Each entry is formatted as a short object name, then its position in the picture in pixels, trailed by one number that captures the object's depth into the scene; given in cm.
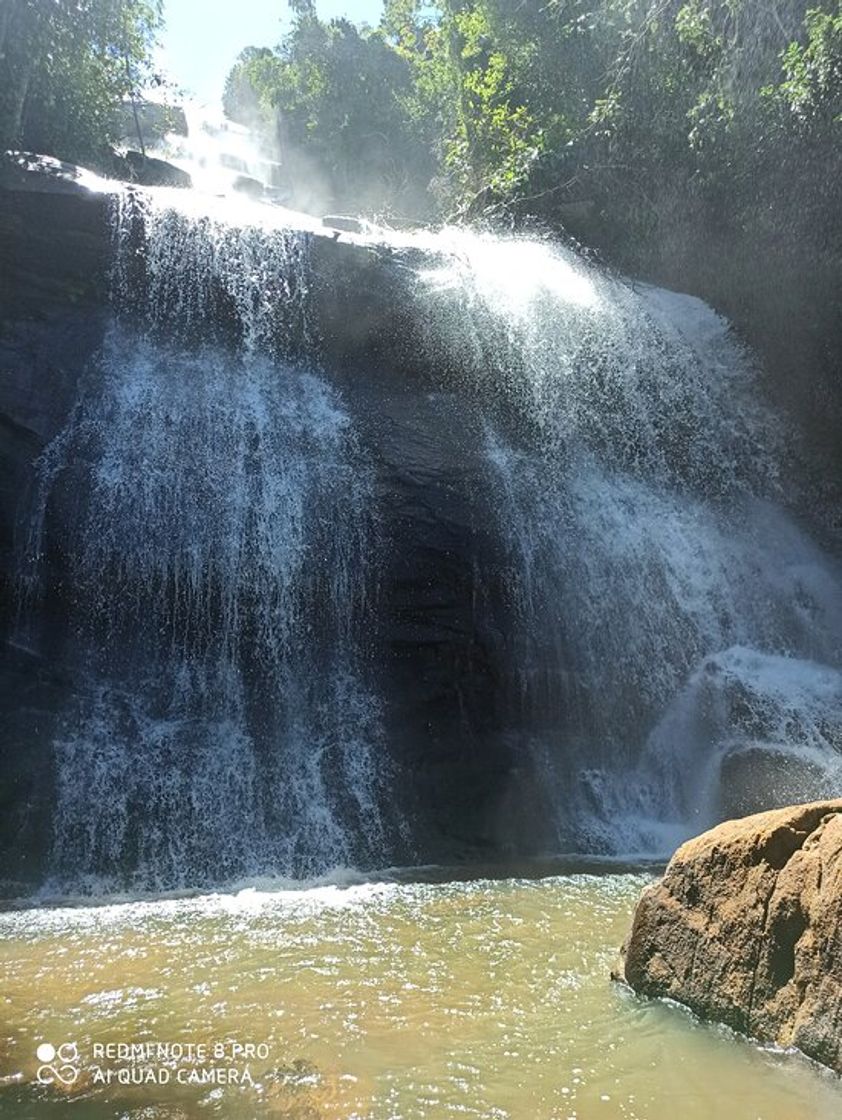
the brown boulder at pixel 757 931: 407
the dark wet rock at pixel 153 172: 2226
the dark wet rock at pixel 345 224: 1920
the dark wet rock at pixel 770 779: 966
